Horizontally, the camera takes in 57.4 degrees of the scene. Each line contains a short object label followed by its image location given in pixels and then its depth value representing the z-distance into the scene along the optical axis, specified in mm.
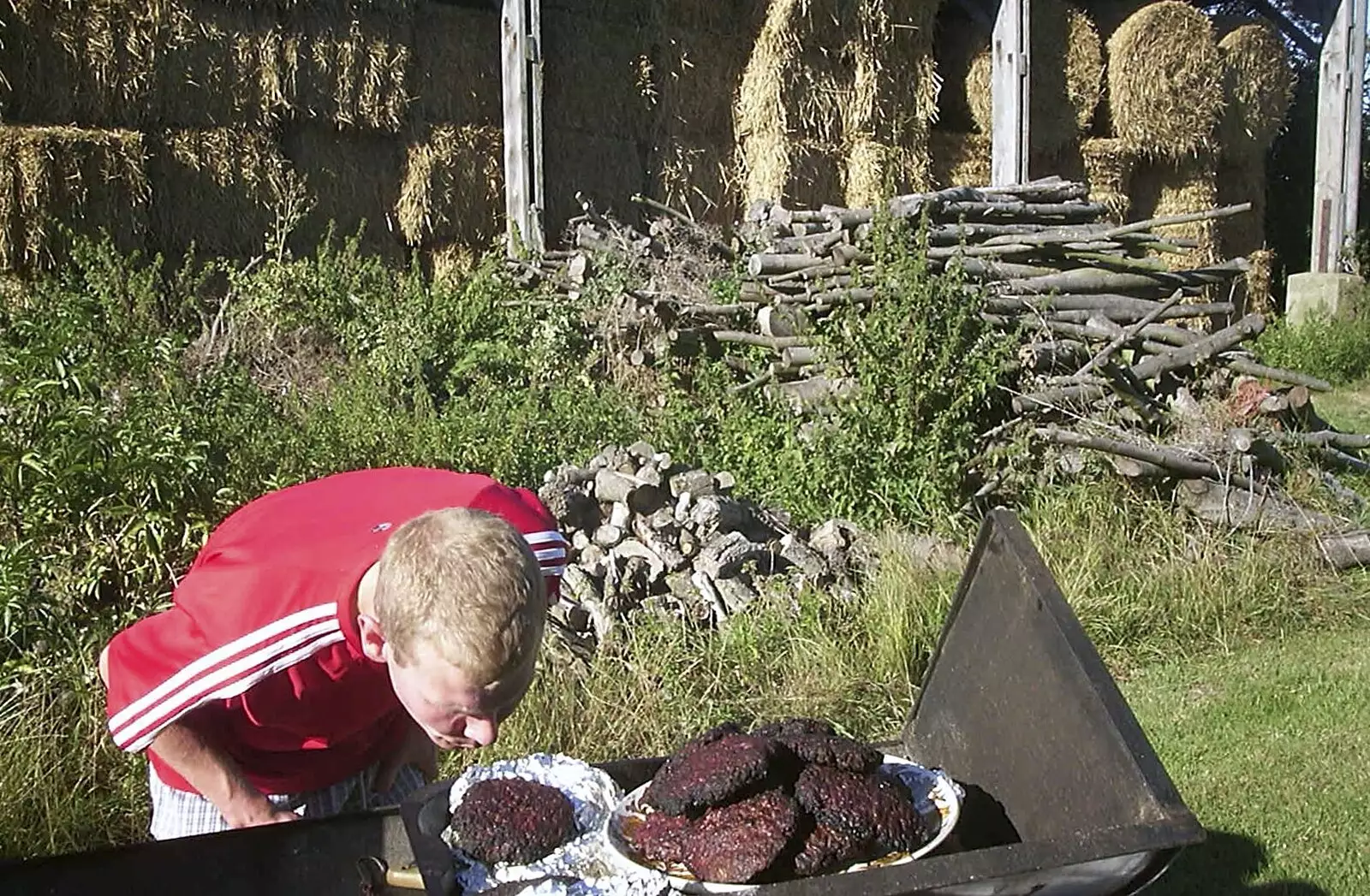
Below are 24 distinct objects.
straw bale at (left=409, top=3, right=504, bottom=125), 8883
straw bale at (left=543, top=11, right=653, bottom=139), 9398
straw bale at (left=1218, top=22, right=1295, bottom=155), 12398
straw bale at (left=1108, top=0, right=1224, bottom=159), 11438
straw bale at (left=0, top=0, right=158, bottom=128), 7020
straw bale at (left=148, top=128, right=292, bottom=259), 7785
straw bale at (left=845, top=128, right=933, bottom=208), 10266
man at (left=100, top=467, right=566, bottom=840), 1838
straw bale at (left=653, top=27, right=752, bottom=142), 9828
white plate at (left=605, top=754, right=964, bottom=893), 1922
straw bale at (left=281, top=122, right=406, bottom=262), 8479
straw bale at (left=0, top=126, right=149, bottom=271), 6922
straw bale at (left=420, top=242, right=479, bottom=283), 9078
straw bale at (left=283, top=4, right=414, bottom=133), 8227
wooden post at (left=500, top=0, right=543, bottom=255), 8680
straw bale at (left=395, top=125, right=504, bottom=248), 8875
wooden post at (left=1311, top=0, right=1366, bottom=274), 12672
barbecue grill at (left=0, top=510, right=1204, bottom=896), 1787
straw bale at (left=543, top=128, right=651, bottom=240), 9547
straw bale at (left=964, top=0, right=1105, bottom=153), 11156
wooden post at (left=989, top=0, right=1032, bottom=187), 10297
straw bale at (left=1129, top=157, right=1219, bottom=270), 12398
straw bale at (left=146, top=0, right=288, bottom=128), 7637
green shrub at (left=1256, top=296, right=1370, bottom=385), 11445
